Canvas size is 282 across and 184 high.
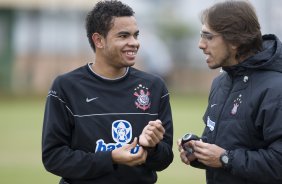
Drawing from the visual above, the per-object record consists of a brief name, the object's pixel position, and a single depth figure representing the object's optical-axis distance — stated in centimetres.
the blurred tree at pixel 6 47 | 5229
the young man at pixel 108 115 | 900
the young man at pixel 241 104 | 844
